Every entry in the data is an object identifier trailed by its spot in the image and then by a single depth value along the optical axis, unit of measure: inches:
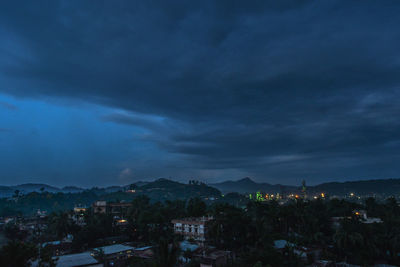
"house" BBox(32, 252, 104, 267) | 1042.1
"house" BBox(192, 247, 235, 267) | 1079.2
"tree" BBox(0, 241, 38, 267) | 766.5
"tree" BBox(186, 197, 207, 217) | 2162.9
